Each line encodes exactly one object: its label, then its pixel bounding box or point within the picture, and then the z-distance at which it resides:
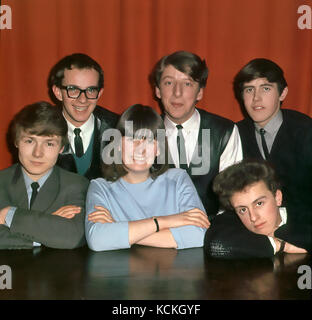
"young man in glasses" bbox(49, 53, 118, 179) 1.91
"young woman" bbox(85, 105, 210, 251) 1.44
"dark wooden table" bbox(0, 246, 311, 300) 1.11
